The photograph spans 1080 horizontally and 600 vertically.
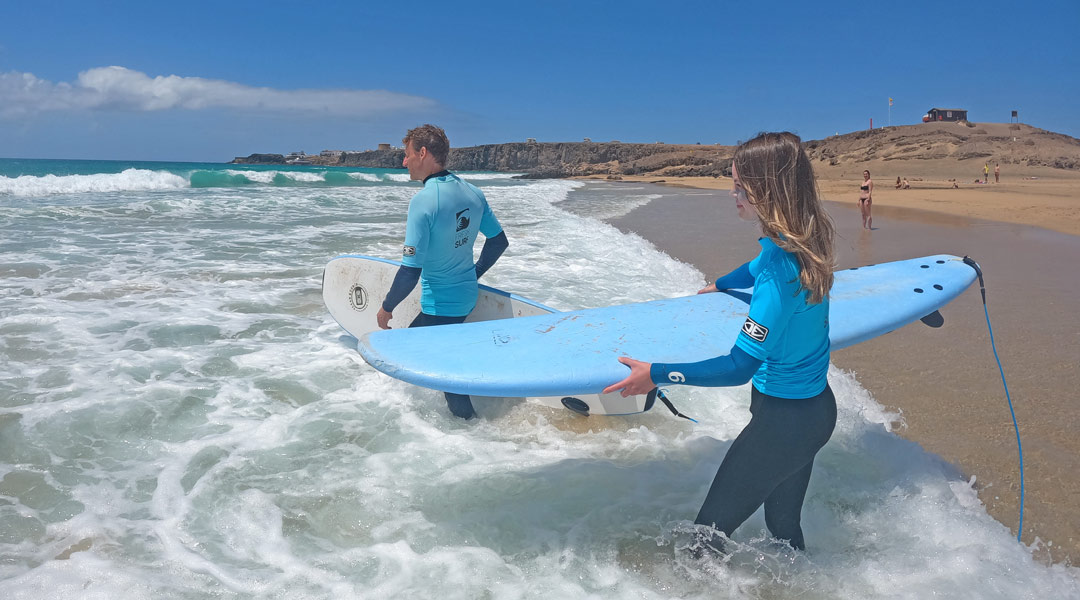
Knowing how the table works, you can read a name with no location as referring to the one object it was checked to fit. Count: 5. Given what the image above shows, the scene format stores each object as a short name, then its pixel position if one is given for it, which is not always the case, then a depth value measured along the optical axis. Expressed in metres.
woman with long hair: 1.75
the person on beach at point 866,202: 12.93
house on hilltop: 71.50
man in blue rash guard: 3.23
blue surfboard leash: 3.24
